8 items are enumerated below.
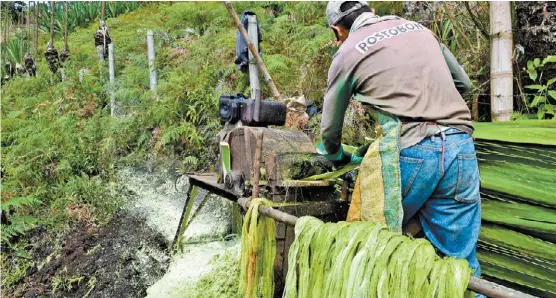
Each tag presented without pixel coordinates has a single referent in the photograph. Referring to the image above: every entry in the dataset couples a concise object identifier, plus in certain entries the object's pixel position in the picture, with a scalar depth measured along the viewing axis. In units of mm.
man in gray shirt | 2121
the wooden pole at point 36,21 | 6748
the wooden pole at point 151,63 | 7992
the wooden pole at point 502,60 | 3471
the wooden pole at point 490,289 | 1306
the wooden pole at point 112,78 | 8664
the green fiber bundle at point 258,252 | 2330
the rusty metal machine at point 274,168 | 2730
